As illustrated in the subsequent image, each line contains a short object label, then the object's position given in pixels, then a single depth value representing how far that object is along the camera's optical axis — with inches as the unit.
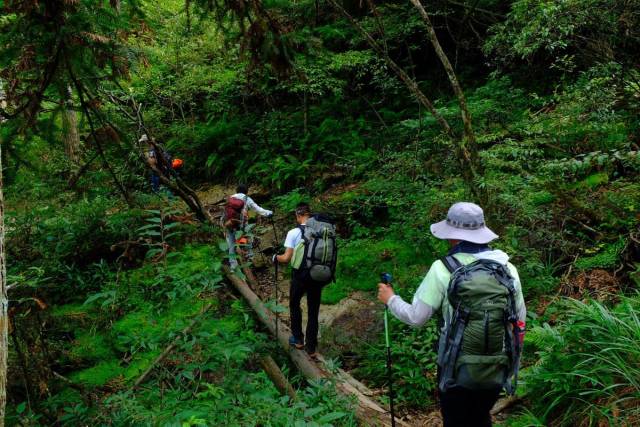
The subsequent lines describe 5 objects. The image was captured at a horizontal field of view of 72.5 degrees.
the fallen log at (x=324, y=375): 185.3
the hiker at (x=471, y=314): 115.6
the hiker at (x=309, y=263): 224.2
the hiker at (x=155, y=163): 400.5
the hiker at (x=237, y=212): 329.1
